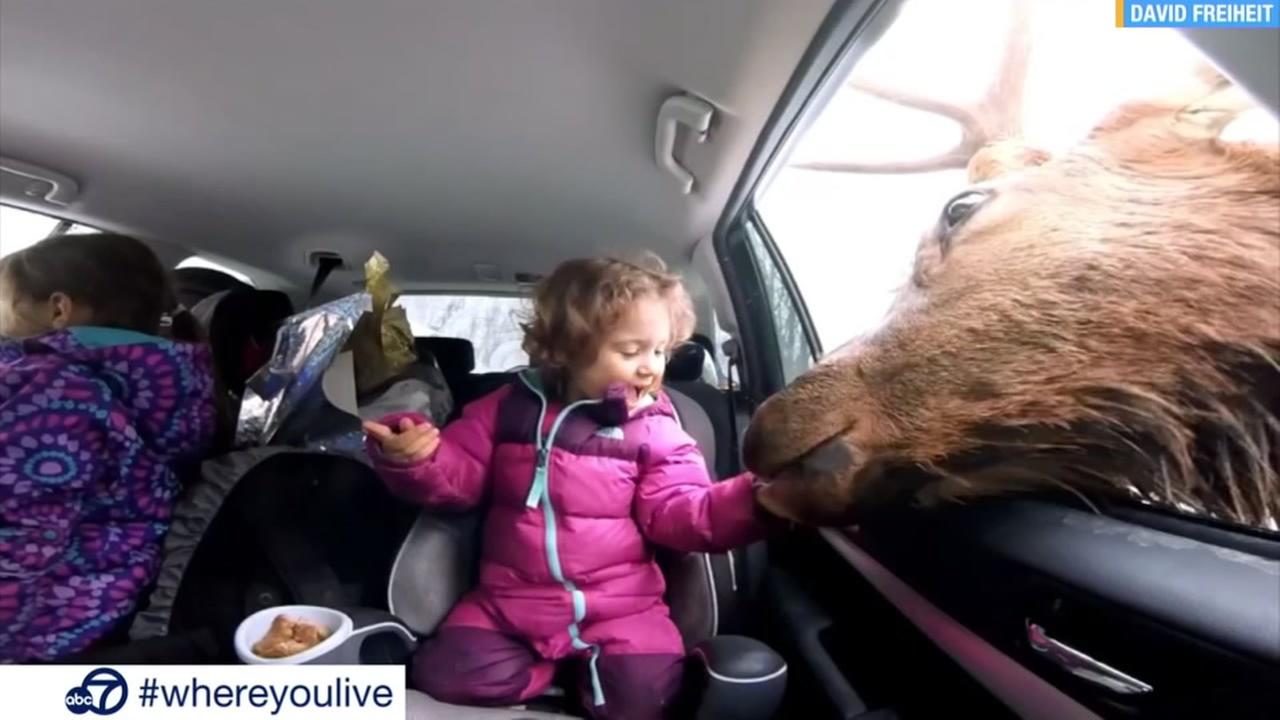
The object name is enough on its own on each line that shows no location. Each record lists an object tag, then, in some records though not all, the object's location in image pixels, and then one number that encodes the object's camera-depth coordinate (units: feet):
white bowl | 3.33
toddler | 3.60
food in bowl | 3.46
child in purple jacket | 3.90
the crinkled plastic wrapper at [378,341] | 4.84
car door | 1.74
